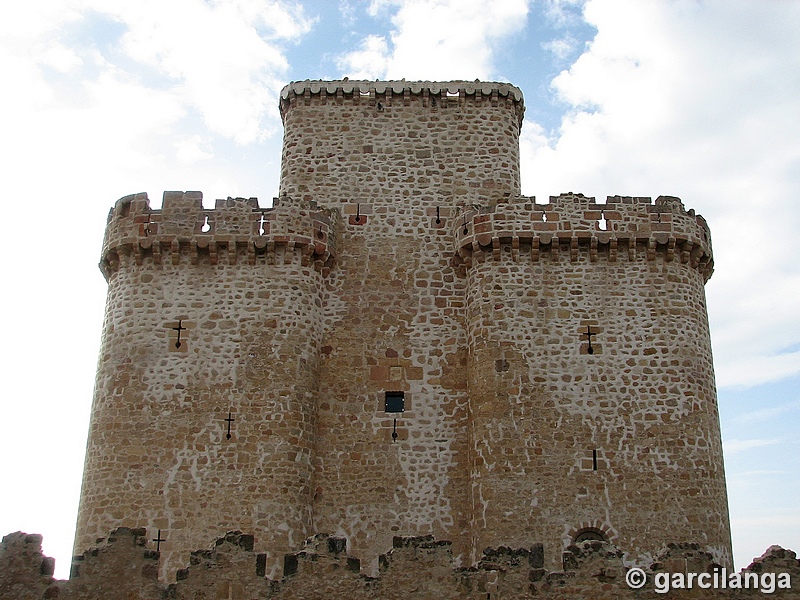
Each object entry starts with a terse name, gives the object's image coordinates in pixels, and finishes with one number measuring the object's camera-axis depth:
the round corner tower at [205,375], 15.62
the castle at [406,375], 15.60
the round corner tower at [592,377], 15.43
